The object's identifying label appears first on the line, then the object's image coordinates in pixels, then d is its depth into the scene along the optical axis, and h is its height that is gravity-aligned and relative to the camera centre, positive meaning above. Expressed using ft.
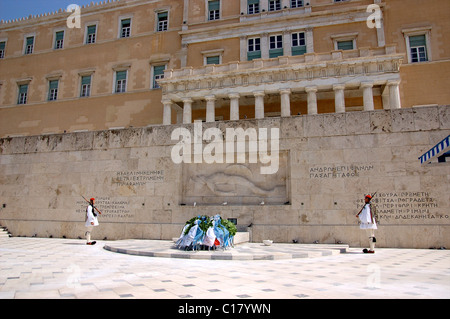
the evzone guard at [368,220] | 35.12 -0.38
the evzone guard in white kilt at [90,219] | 42.24 -0.24
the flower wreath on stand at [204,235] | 33.35 -1.84
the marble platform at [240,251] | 30.01 -3.45
